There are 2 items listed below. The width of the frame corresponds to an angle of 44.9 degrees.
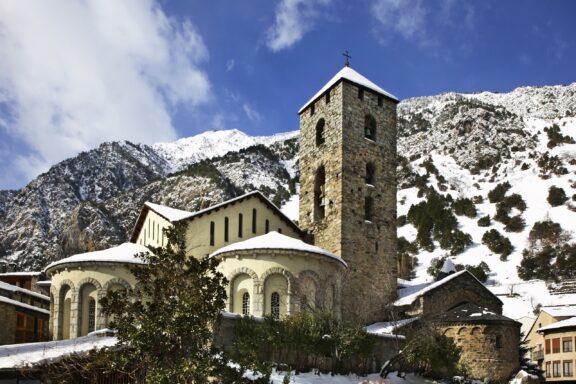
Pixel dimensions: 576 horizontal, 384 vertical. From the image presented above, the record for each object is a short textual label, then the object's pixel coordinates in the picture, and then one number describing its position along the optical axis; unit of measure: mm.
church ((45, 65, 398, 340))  34562
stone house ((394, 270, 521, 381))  37875
